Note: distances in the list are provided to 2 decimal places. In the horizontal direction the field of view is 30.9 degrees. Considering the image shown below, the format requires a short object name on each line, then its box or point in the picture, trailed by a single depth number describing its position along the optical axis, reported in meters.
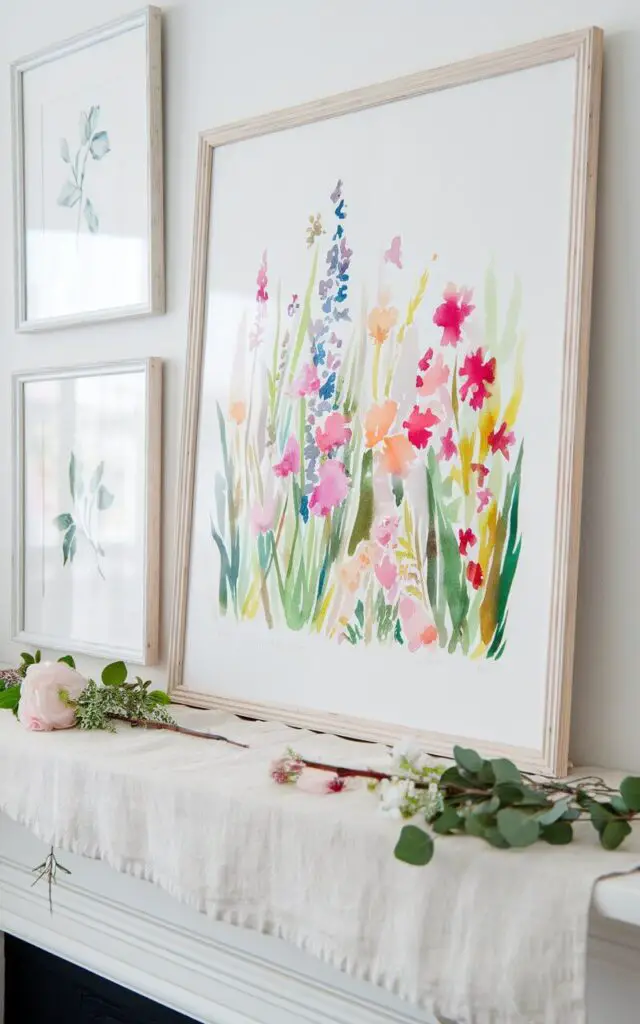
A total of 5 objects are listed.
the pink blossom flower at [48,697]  1.68
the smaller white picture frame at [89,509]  1.92
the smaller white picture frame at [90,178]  1.90
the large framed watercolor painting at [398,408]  1.37
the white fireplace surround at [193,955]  1.23
